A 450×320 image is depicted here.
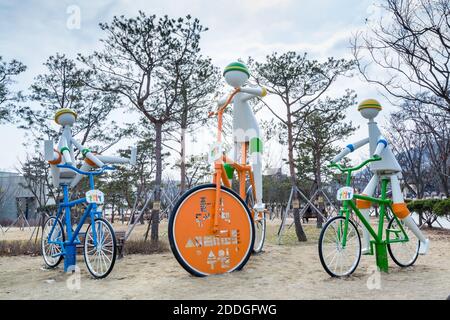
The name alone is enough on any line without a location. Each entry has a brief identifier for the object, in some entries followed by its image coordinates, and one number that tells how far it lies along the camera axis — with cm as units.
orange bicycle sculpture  378
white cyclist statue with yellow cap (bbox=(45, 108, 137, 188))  459
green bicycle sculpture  381
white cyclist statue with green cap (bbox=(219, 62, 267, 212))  489
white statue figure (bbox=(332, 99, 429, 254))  454
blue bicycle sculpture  403
